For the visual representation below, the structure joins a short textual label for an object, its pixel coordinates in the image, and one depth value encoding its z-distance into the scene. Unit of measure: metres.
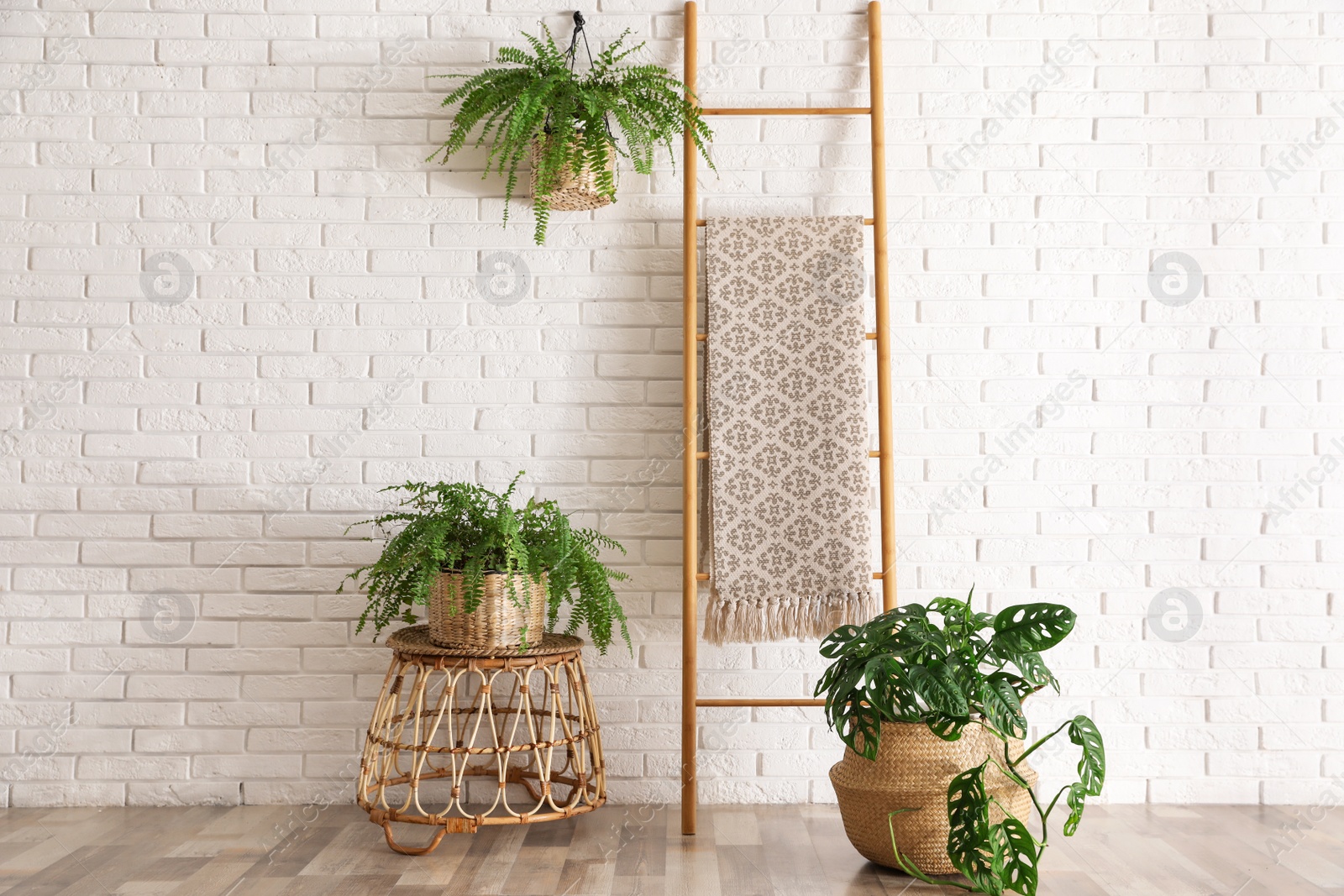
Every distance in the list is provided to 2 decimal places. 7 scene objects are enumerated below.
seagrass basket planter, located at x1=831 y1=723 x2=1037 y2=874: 1.86
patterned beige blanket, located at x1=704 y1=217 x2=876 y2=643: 2.27
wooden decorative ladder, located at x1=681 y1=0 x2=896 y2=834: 2.25
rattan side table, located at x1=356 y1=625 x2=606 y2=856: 2.00
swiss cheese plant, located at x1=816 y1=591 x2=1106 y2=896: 1.76
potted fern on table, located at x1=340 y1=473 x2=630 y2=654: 1.97
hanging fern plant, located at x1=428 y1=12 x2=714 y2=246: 2.17
